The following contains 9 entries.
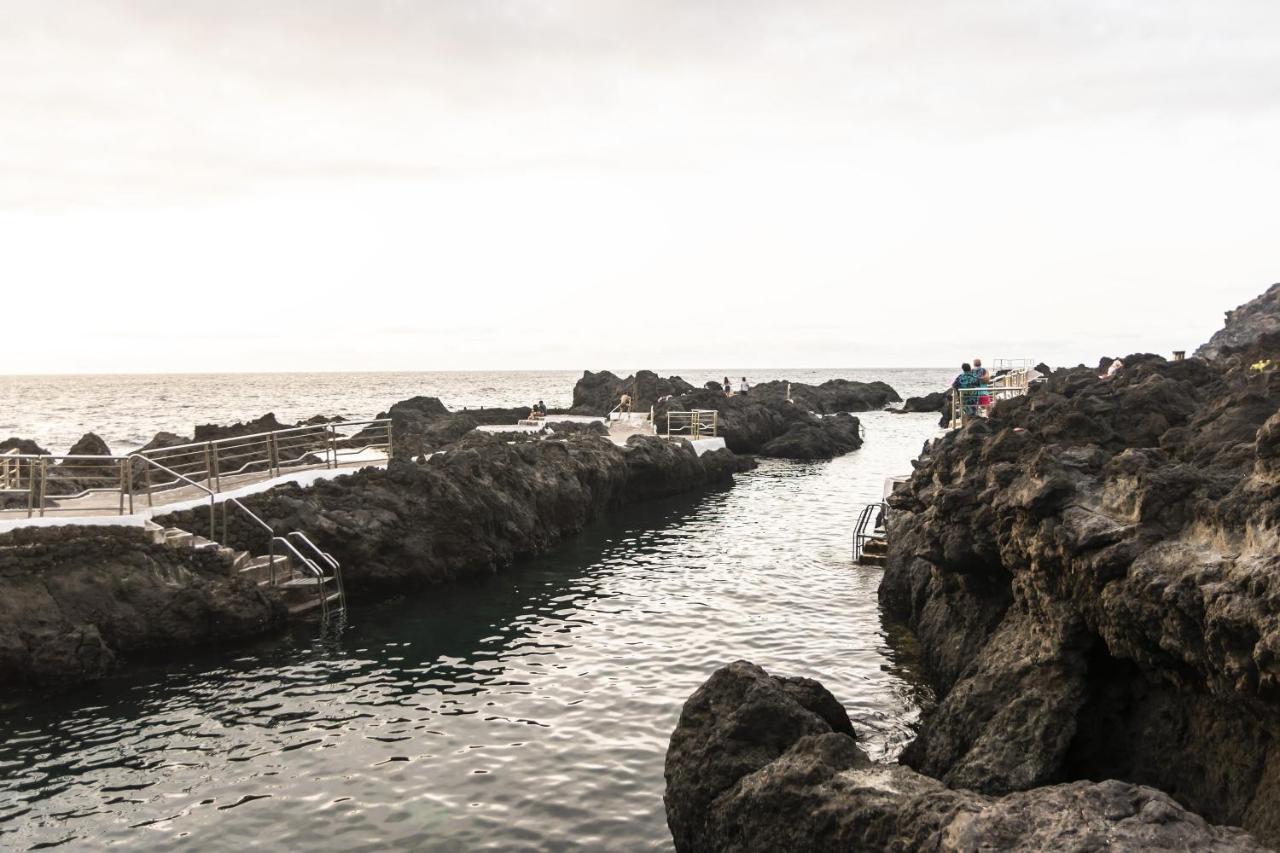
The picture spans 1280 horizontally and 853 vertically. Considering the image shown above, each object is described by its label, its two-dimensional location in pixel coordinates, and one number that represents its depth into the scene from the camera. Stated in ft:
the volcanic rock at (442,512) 76.74
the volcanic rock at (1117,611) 27.20
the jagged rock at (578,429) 140.05
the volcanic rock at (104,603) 53.93
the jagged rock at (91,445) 112.57
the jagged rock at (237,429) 128.15
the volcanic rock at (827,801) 22.24
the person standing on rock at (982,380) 104.27
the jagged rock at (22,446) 107.65
